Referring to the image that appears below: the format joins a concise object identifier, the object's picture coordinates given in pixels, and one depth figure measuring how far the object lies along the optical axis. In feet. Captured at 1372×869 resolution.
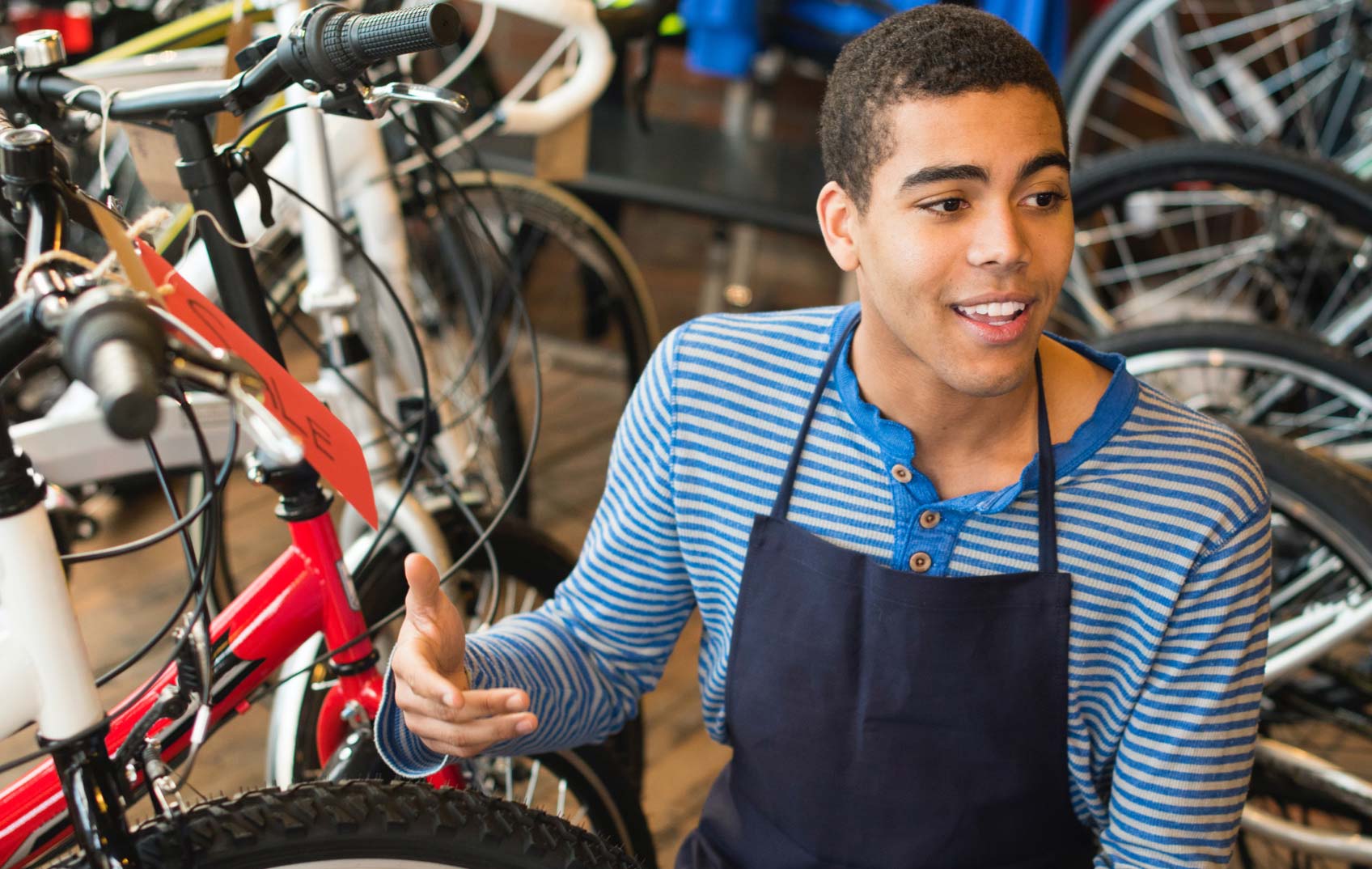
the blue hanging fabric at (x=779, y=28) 8.39
